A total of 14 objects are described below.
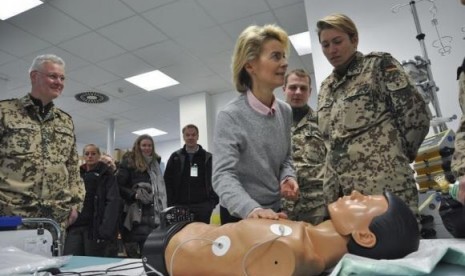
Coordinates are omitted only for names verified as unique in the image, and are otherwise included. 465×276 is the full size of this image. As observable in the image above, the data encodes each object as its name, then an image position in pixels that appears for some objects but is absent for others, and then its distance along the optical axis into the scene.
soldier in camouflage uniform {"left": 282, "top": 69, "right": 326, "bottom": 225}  1.65
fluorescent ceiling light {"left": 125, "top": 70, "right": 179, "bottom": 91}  4.72
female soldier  1.25
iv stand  2.15
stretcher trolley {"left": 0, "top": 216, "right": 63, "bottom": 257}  1.11
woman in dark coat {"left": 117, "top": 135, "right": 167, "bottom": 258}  2.62
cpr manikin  0.62
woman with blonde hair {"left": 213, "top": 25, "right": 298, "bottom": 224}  0.98
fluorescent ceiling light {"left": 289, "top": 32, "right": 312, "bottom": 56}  3.95
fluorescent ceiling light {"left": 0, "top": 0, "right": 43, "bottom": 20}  2.96
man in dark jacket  2.83
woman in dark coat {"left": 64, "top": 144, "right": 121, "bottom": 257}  2.53
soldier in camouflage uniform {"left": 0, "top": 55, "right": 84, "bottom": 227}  1.62
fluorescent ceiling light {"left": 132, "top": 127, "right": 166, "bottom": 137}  7.63
